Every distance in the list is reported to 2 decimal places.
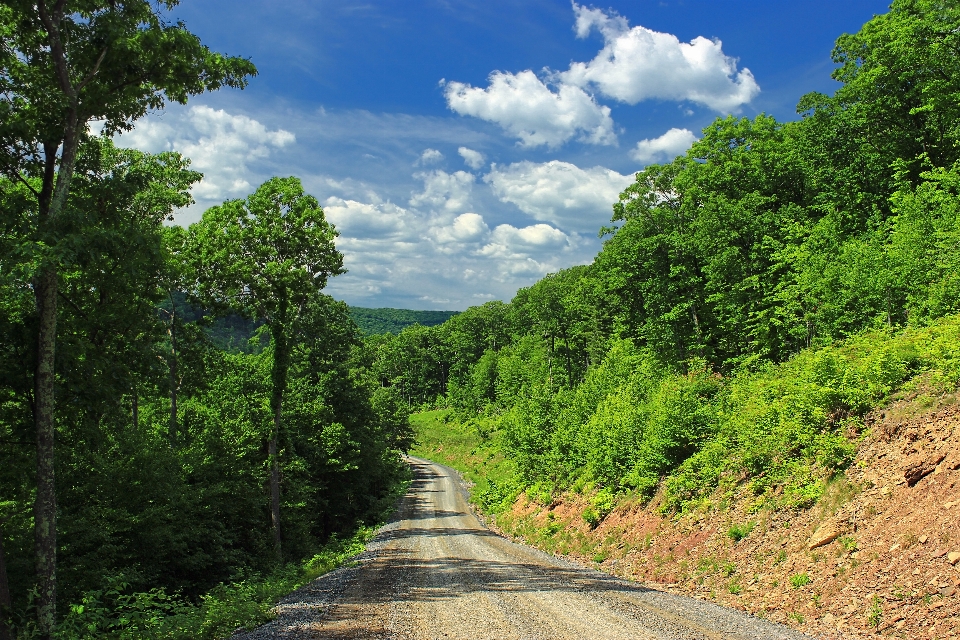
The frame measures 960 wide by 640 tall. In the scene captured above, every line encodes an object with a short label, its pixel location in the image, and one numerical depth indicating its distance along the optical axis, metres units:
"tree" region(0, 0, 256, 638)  9.38
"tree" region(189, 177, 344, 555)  19.52
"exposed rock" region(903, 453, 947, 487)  9.53
